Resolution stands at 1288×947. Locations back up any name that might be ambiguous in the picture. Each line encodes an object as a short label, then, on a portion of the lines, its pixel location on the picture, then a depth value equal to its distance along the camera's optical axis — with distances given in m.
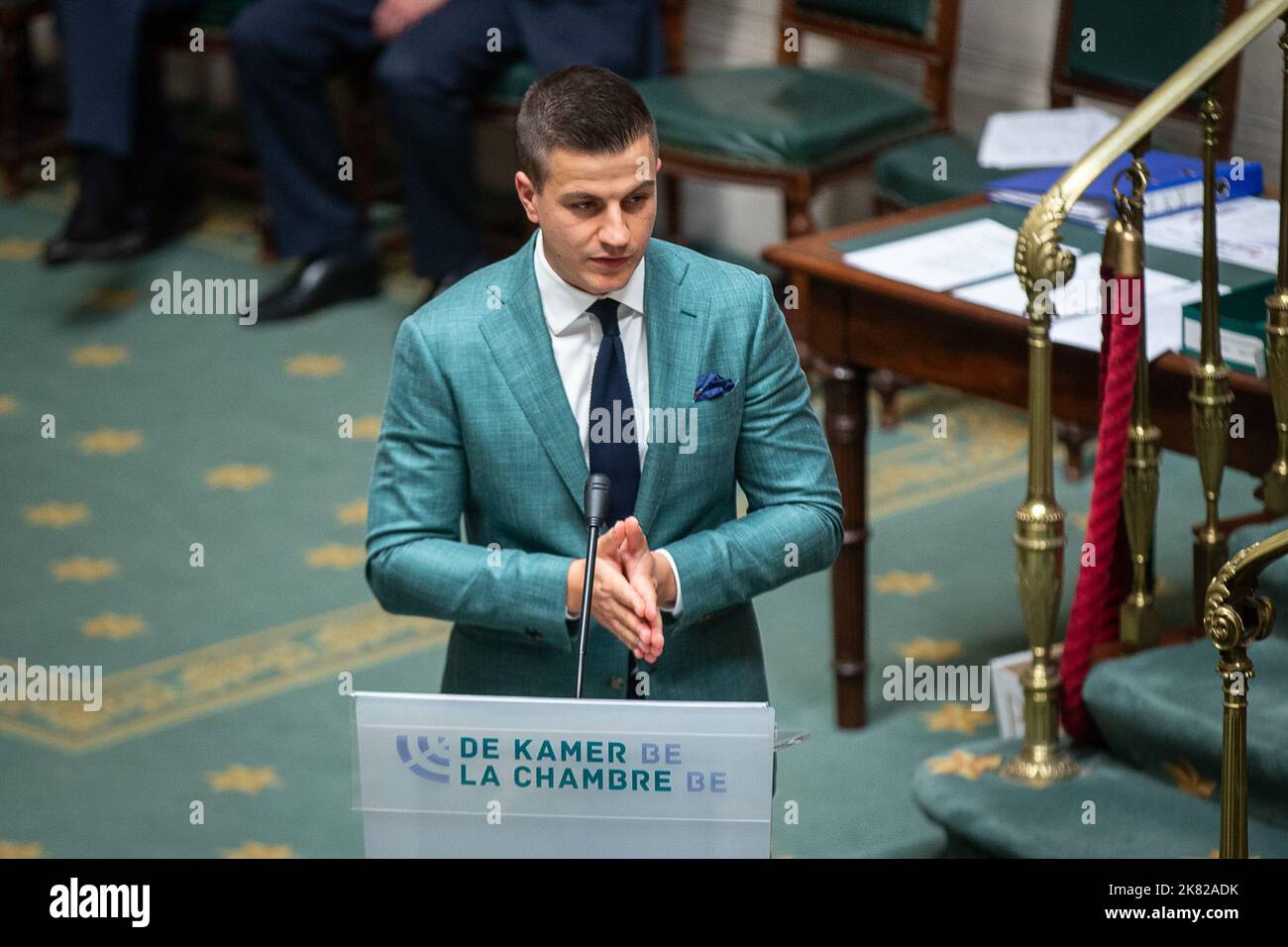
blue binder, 7.50
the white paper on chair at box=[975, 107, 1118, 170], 9.02
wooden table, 6.46
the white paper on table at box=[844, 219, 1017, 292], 7.04
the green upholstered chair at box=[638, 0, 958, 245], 9.97
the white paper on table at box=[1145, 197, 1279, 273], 6.99
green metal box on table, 6.29
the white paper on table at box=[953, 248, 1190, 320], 6.77
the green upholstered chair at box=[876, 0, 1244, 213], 9.16
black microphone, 3.72
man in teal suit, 4.05
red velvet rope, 5.97
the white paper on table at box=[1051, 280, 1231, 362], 6.45
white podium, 3.54
